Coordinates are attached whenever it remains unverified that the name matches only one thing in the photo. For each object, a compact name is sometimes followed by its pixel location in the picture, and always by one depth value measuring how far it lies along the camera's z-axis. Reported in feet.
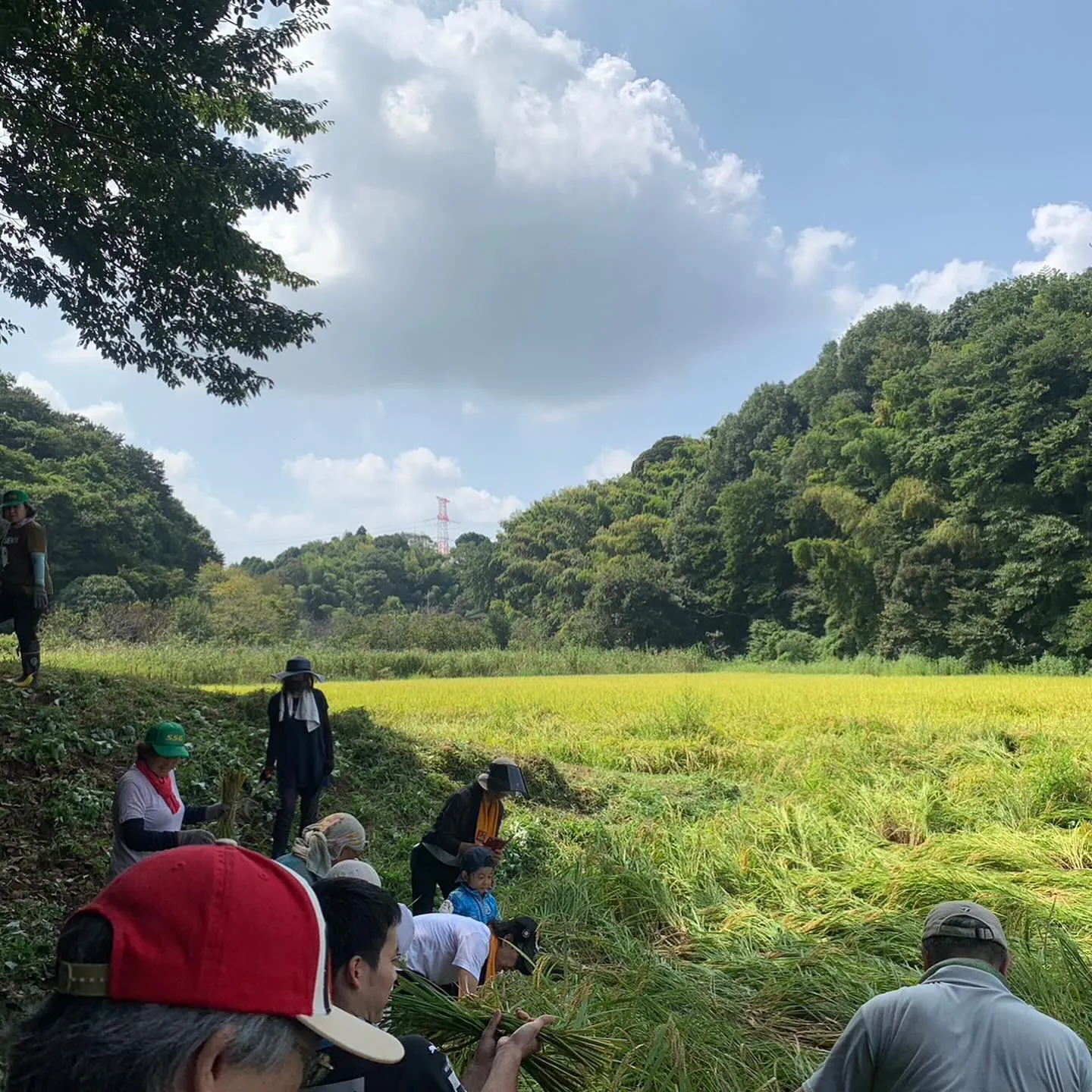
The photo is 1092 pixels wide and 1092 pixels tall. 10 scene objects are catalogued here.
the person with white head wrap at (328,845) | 11.57
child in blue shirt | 13.48
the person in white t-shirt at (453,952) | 10.32
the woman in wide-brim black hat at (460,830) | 16.20
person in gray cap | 6.72
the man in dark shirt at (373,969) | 5.83
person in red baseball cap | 2.62
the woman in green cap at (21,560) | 21.49
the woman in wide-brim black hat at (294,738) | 19.84
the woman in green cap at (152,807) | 12.24
